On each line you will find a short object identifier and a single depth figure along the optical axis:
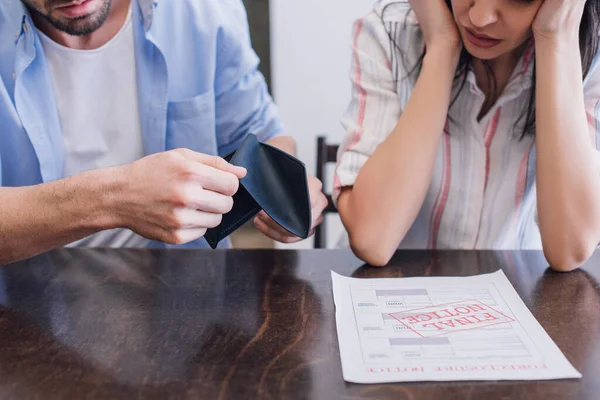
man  1.26
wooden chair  1.55
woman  1.08
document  0.73
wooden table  0.71
